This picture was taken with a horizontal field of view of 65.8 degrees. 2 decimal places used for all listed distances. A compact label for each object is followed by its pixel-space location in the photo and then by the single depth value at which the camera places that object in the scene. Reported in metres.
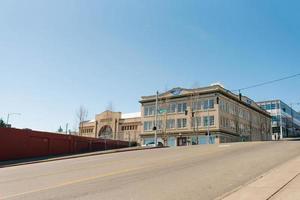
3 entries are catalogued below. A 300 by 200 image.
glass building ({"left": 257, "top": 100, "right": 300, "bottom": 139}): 74.78
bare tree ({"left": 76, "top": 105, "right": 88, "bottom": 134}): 49.79
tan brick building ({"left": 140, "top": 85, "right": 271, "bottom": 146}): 48.44
